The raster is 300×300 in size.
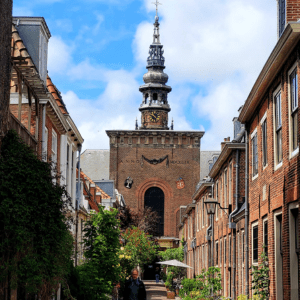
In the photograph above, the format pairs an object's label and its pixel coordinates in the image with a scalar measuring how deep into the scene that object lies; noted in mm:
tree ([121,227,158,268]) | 45450
